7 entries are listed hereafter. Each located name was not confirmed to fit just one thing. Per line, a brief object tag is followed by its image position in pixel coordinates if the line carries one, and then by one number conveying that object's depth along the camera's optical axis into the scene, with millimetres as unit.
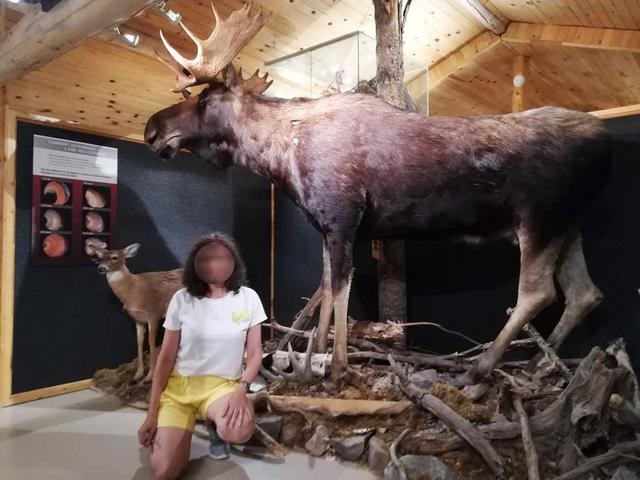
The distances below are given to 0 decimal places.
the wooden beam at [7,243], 2801
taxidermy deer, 3088
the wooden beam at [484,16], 4207
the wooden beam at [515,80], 4988
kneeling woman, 1929
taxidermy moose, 2201
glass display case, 3467
